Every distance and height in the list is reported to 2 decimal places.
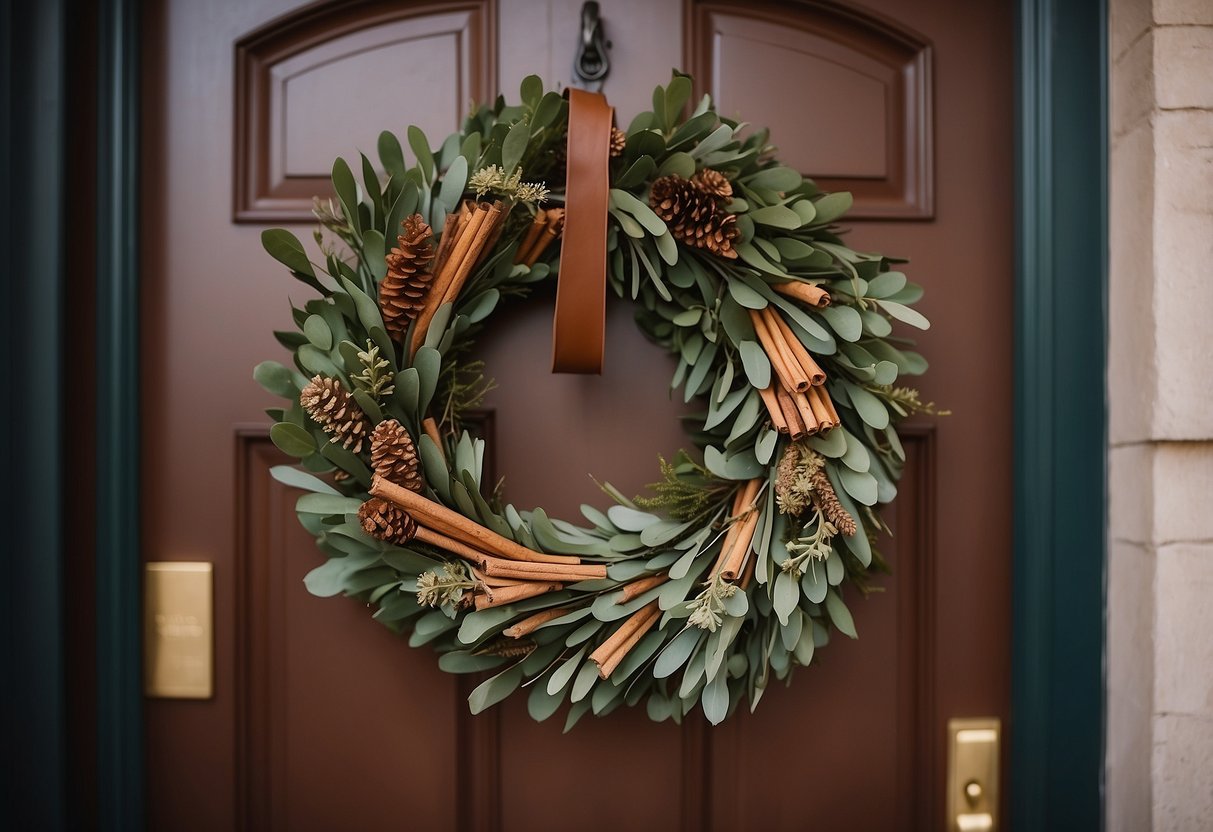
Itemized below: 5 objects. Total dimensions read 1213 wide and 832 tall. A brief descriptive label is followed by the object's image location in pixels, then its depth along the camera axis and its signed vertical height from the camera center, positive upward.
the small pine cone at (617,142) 0.78 +0.30
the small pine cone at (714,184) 0.78 +0.25
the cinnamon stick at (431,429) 0.79 -0.02
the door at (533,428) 0.89 -0.02
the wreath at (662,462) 0.75 -0.01
